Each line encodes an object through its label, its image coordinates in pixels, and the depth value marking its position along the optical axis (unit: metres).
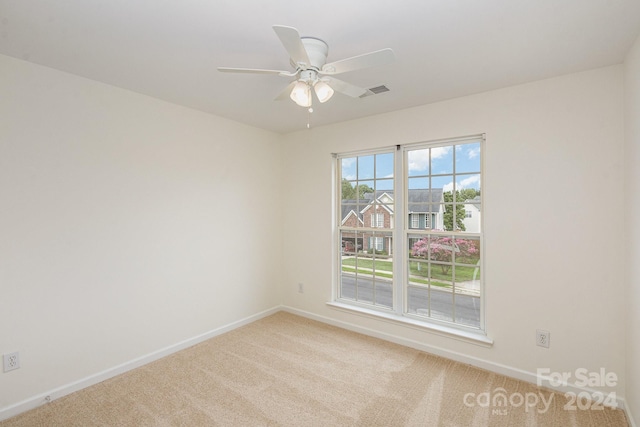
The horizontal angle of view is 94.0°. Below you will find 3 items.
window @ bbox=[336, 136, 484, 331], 2.97
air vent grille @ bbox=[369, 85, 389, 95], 2.64
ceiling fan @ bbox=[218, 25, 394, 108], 1.57
